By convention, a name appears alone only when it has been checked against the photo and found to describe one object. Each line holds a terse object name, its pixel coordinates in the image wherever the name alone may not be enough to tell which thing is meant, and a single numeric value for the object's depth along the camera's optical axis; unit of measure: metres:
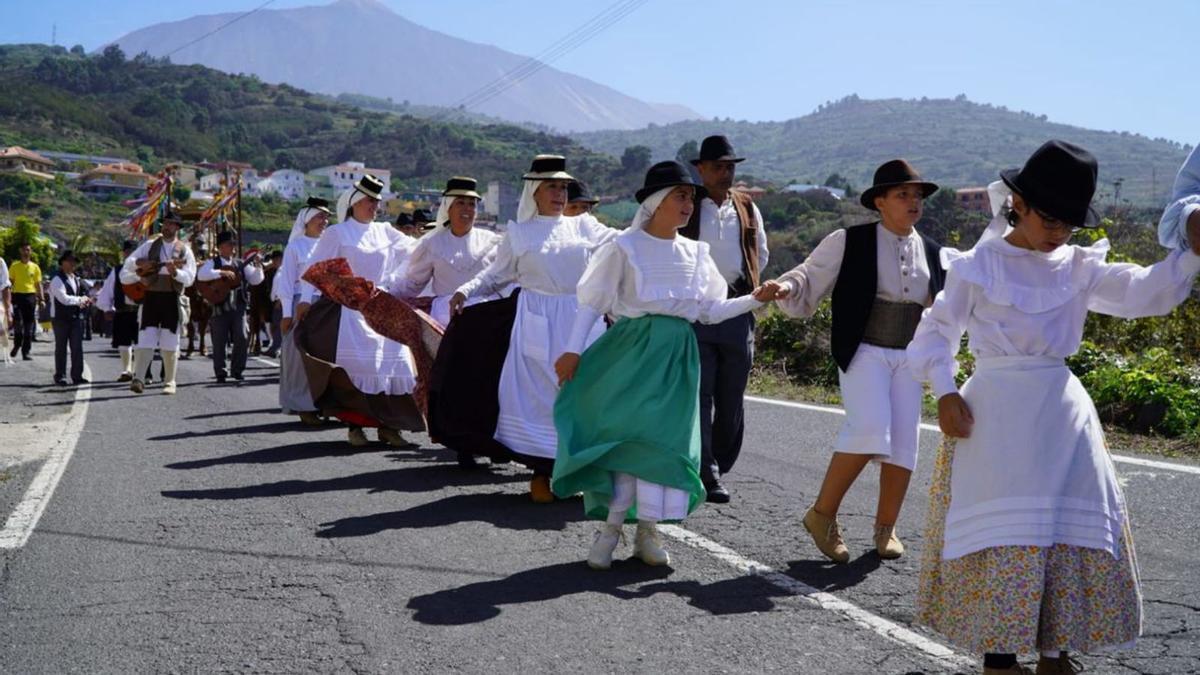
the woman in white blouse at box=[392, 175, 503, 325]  10.09
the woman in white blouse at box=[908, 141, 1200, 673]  4.20
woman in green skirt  6.23
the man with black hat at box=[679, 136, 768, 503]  8.09
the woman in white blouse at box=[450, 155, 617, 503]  8.41
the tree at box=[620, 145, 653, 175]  172.88
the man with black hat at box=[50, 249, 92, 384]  18.44
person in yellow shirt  21.27
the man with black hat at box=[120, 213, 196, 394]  16.27
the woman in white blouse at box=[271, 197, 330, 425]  12.06
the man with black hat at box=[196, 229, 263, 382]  18.28
